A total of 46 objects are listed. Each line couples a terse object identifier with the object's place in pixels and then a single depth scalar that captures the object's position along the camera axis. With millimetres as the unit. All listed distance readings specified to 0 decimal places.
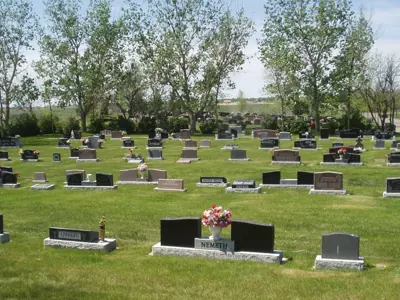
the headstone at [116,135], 49156
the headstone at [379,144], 36125
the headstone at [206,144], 40156
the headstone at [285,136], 43812
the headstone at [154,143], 40562
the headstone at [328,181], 20719
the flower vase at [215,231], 12273
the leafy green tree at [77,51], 58250
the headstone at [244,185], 21672
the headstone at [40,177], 25609
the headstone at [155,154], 33594
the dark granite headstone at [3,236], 14070
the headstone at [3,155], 35625
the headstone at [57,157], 33928
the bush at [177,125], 57656
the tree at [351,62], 53469
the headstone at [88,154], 34094
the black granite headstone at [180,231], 12508
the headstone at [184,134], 47222
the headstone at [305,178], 21688
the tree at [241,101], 99312
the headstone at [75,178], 23516
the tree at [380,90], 54031
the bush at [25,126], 56809
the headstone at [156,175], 23775
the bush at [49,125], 59675
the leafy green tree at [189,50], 55375
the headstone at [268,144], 37719
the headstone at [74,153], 35331
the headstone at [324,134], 44094
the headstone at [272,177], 22281
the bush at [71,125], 58156
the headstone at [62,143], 42341
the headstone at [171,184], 22312
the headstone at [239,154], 31938
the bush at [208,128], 53866
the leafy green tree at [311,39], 52125
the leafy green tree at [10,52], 53344
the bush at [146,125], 58344
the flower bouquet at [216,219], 12164
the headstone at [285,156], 29805
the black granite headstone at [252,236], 11891
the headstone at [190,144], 38562
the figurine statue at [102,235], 13215
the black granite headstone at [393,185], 19703
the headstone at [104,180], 23141
